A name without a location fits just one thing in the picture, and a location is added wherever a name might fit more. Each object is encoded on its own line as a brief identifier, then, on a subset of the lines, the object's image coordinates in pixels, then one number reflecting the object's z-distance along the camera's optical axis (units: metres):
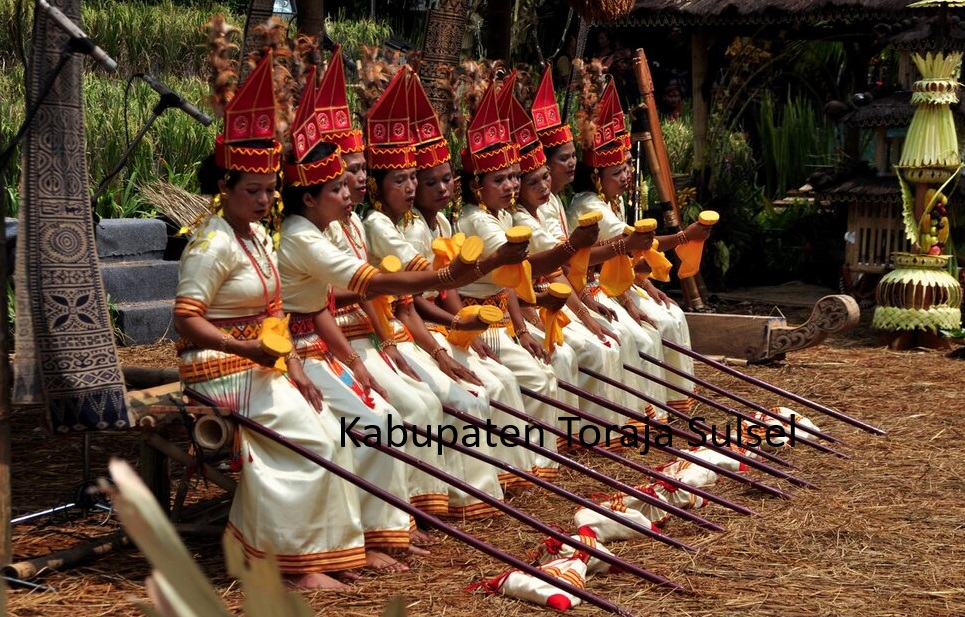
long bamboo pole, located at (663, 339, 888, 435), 6.06
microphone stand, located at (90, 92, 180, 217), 4.13
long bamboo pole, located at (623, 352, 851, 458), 5.69
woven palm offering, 8.59
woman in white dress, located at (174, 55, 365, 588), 3.74
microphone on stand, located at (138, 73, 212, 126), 4.27
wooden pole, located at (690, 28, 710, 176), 10.44
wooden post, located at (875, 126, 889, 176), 9.63
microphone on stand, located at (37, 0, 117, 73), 3.54
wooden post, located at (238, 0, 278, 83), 5.73
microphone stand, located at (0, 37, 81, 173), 3.59
